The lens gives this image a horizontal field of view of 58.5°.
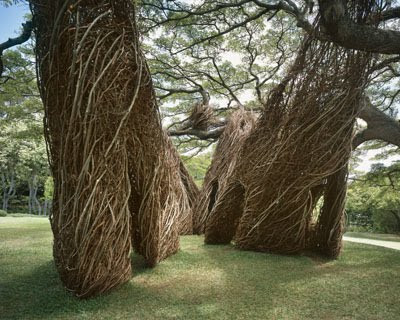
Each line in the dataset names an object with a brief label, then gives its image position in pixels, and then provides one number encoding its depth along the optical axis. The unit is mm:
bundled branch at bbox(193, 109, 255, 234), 6293
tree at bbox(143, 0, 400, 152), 5934
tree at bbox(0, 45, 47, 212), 7500
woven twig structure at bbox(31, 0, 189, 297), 2512
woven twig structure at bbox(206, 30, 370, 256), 4031
